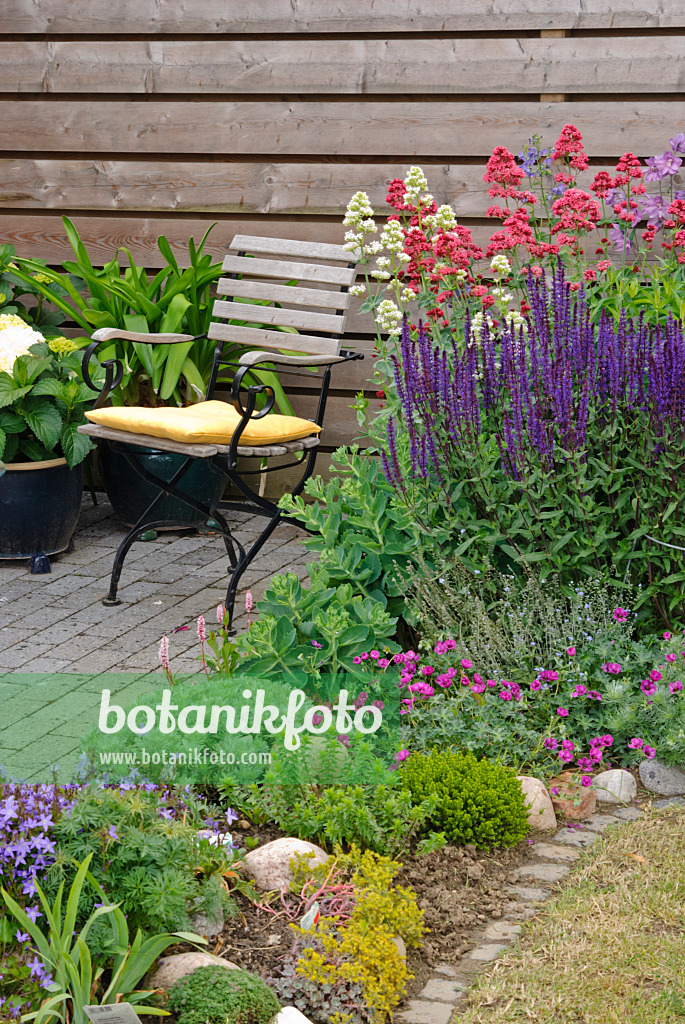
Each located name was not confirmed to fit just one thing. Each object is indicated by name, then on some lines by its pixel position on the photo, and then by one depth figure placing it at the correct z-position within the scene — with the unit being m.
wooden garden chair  3.74
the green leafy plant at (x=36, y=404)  4.32
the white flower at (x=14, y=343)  4.35
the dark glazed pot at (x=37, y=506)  4.36
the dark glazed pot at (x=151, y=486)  4.73
